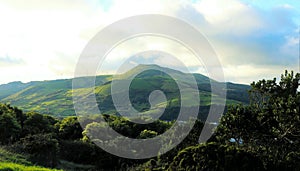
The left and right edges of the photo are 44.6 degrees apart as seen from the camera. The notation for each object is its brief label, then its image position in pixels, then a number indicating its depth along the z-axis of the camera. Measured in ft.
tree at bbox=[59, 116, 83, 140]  187.91
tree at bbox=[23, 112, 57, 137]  168.55
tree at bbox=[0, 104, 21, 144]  145.07
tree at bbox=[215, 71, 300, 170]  95.55
